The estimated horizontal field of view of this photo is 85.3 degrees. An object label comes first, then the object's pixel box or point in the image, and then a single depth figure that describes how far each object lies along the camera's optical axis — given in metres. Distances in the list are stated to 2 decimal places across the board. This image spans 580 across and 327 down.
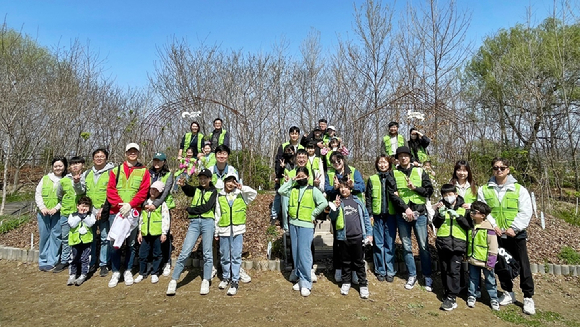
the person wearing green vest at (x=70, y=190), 4.51
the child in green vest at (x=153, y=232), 4.23
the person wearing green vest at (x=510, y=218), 3.60
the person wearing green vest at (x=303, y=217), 4.00
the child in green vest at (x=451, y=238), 3.65
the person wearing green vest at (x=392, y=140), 5.36
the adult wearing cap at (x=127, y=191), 4.23
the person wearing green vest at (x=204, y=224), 4.00
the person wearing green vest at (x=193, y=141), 6.35
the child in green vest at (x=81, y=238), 4.30
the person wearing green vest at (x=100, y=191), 4.41
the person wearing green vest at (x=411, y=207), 4.11
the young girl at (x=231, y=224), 4.05
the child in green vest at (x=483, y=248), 3.56
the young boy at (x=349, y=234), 4.01
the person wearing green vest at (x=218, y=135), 6.31
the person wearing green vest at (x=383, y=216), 4.28
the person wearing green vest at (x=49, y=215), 4.80
